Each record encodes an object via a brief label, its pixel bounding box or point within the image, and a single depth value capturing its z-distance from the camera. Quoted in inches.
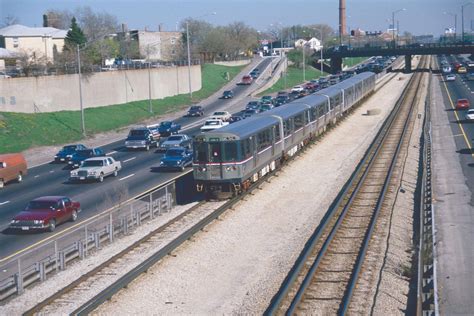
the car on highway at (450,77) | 4752.5
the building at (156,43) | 5674.2
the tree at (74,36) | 3944.4
